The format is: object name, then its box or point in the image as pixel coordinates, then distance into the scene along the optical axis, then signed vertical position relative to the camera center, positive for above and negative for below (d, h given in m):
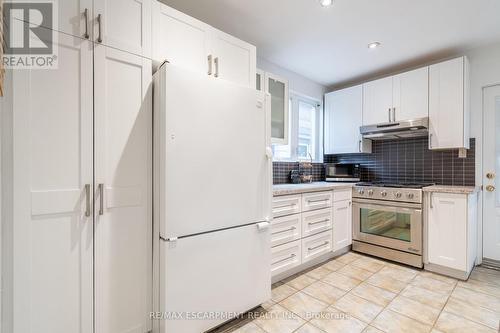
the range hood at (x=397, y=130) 2.70 +0.45
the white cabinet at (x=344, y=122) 3.31 +0.66
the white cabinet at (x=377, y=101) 3.02 +0.87
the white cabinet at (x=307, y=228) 2.17 -0.67
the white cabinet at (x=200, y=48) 1.52 +0.86
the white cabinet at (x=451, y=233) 2.29 -0.69
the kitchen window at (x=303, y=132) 3.28 +0.51
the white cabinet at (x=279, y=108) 2.66 +0.69
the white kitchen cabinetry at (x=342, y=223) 2.82 -0.73
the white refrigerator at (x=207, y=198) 1.33 -0.21
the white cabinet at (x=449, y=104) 2.51 +0.69
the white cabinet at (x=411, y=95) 2.74 +0.88
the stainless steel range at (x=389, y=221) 2.55 -0.65
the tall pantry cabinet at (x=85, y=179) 1.11 -0.08
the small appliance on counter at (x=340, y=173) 3.47 -0.11
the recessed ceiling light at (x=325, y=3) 1.84 +1.31
